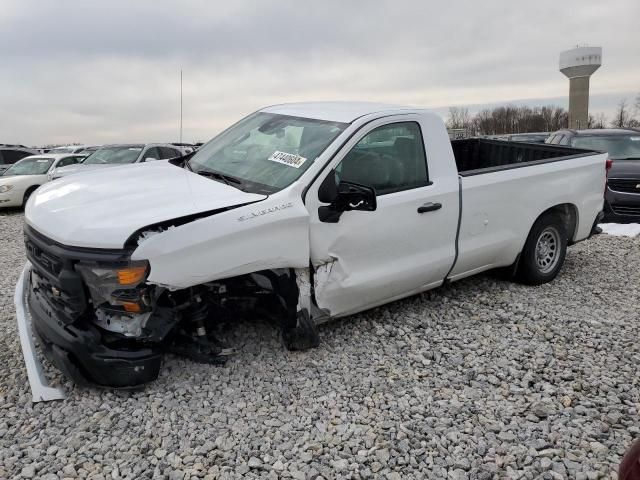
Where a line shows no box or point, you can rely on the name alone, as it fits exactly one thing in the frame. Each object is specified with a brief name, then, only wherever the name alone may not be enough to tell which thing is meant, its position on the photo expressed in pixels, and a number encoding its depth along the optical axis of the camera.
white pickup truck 3.12
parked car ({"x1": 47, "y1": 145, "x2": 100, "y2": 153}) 24.75
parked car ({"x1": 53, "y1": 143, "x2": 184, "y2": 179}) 13.29
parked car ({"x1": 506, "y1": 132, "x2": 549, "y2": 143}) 19.63
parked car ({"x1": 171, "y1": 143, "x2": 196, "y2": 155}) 14.18
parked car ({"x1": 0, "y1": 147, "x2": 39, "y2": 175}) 18.20
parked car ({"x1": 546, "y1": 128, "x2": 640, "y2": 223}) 8.91
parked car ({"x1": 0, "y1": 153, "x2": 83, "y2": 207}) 13.25
